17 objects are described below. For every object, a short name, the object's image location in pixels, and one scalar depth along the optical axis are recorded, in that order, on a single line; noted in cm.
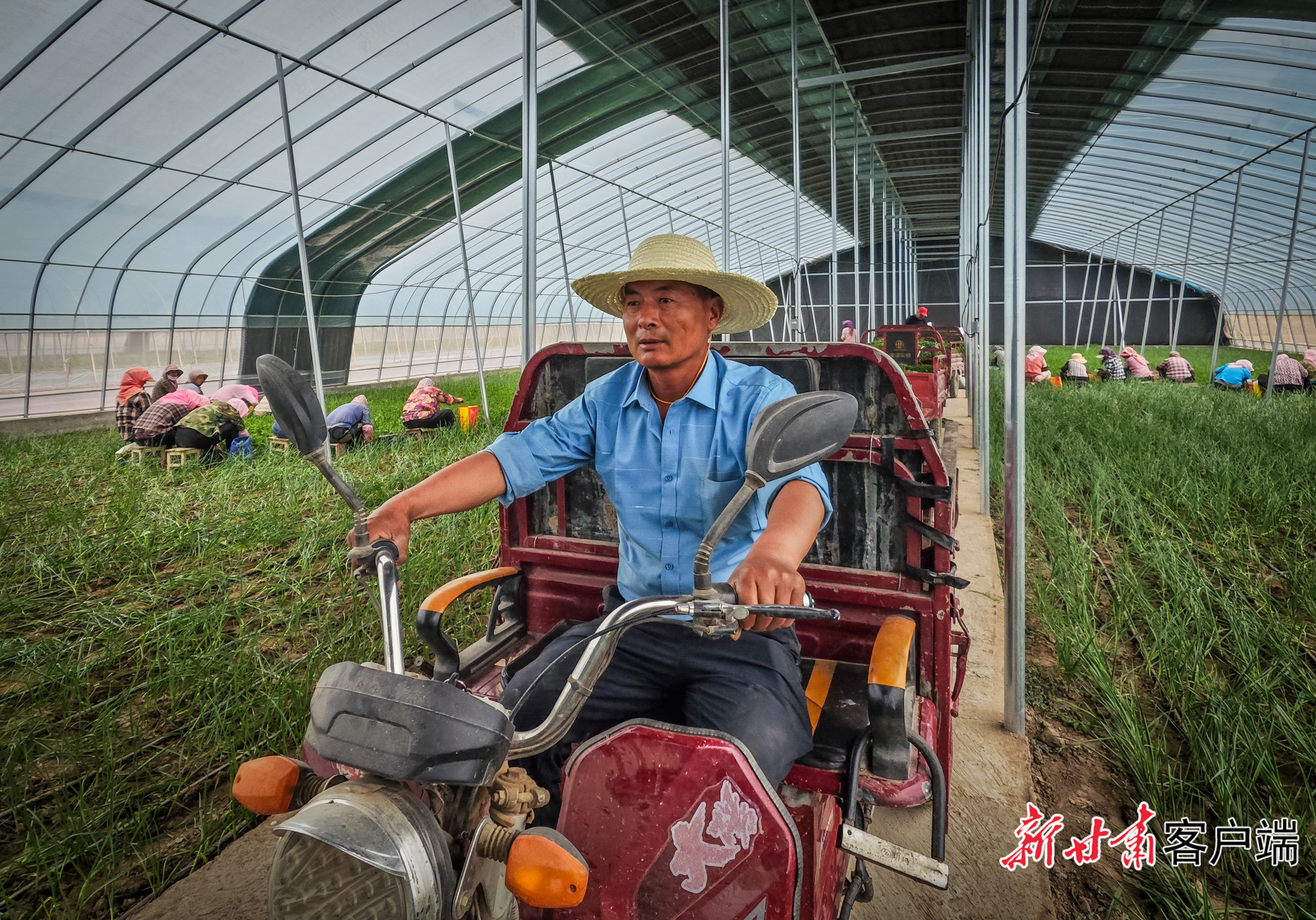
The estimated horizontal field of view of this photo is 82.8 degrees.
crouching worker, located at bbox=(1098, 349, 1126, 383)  1291
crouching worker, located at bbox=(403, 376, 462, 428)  798
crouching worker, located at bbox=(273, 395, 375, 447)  746
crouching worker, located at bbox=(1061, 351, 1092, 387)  1256
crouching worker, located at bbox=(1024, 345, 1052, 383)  1206
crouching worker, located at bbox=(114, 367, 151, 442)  791
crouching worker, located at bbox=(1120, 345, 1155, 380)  1295
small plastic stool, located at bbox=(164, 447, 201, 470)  696
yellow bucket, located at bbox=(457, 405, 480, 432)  862
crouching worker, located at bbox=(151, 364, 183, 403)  839
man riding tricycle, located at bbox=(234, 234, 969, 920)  85
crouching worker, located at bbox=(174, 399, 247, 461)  709
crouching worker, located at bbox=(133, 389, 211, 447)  718
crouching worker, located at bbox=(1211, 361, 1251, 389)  1081
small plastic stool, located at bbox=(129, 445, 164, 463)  724
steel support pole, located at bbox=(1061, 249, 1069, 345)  2411
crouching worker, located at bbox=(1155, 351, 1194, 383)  1212
